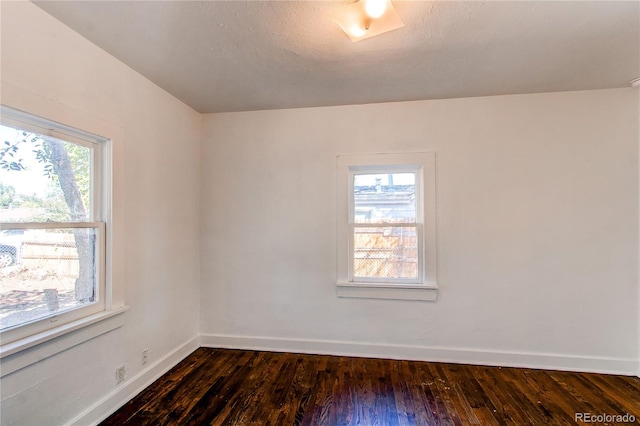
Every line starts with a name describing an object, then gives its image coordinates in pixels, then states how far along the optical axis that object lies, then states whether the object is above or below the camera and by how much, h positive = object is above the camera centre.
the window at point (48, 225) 1.51 -0.05
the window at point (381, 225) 2.81 -0.10
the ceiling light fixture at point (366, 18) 1.46 +1.02
